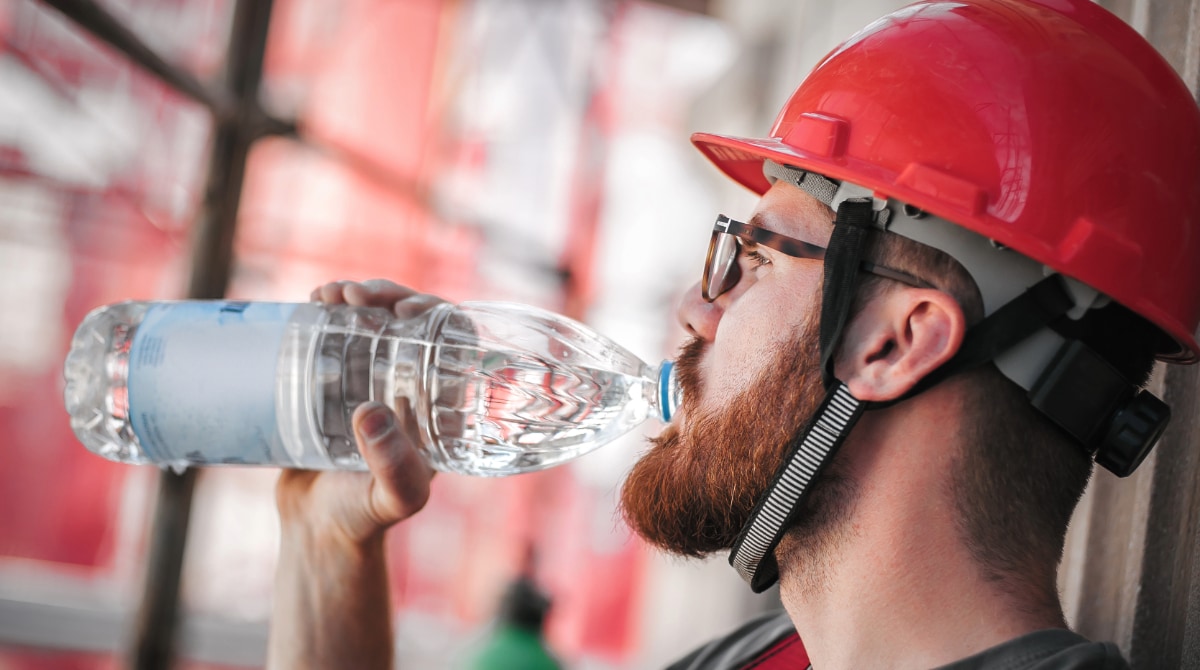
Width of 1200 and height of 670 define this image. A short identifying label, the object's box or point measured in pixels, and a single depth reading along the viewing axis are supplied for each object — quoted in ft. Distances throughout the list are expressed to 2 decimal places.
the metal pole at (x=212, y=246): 7.97
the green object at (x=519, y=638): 9.84
